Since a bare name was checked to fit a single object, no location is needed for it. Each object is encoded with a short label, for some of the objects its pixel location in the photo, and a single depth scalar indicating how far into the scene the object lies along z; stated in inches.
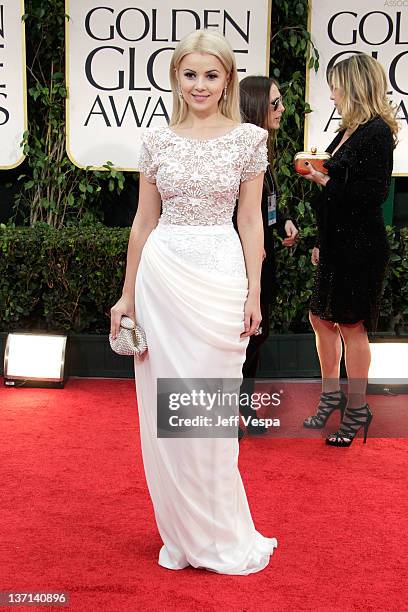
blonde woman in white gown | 101.5
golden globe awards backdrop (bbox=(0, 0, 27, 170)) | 208.1
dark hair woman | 152.5
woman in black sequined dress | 150.3
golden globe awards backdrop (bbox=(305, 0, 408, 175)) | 205.2
